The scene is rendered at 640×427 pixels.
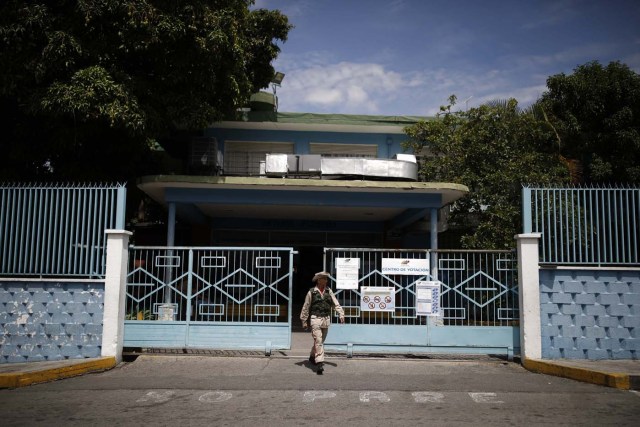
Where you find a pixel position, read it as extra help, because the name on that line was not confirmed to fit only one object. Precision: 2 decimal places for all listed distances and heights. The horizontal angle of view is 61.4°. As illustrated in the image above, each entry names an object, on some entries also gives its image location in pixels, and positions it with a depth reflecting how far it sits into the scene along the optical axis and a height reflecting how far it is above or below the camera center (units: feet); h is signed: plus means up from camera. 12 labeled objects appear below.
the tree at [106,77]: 32.45 +12.35
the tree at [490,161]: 44.73 +9.46
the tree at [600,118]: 47.67 +13.81
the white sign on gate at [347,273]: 30.09 -0.31
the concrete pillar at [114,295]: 28.14 -1.60
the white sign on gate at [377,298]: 29.91 -1.68
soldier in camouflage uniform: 27.35 -2.17
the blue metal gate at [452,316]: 29.73 -2.67
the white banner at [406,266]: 30.17 +0.12
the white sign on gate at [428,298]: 29.99 -1.64
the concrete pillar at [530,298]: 28.32 -1.47
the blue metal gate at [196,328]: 29.58 -3.43
